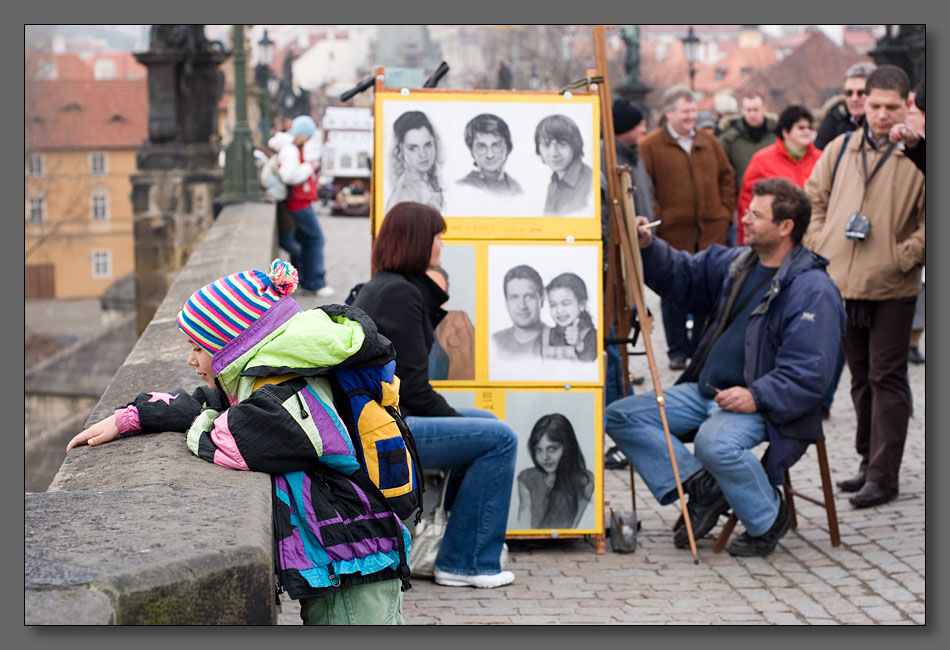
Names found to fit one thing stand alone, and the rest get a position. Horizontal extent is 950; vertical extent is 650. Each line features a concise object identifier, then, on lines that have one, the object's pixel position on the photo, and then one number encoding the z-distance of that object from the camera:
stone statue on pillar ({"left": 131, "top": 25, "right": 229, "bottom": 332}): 24.23
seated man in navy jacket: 5.98
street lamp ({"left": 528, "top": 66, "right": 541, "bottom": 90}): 49.93
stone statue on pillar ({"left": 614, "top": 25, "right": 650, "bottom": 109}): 24.50
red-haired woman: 5.31
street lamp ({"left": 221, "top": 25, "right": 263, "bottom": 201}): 18.92
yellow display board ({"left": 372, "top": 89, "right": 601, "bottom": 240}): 6.19
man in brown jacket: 10.15
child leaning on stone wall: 3.34
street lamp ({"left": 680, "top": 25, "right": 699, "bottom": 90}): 28.06
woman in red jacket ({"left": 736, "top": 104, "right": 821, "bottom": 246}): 9.53
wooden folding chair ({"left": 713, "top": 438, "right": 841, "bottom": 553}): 6.14
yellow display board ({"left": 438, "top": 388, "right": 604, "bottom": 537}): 6.20
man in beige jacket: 6.73
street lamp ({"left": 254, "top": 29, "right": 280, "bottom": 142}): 31.17
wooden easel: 6.08
